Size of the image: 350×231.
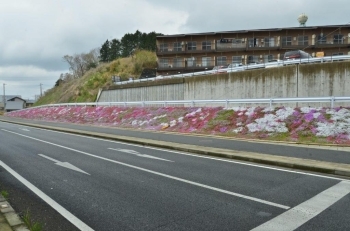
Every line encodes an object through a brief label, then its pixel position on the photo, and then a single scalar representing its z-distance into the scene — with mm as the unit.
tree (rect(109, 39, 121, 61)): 85500
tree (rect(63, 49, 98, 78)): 93250
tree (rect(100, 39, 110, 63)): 87988
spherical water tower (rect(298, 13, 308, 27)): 51781
